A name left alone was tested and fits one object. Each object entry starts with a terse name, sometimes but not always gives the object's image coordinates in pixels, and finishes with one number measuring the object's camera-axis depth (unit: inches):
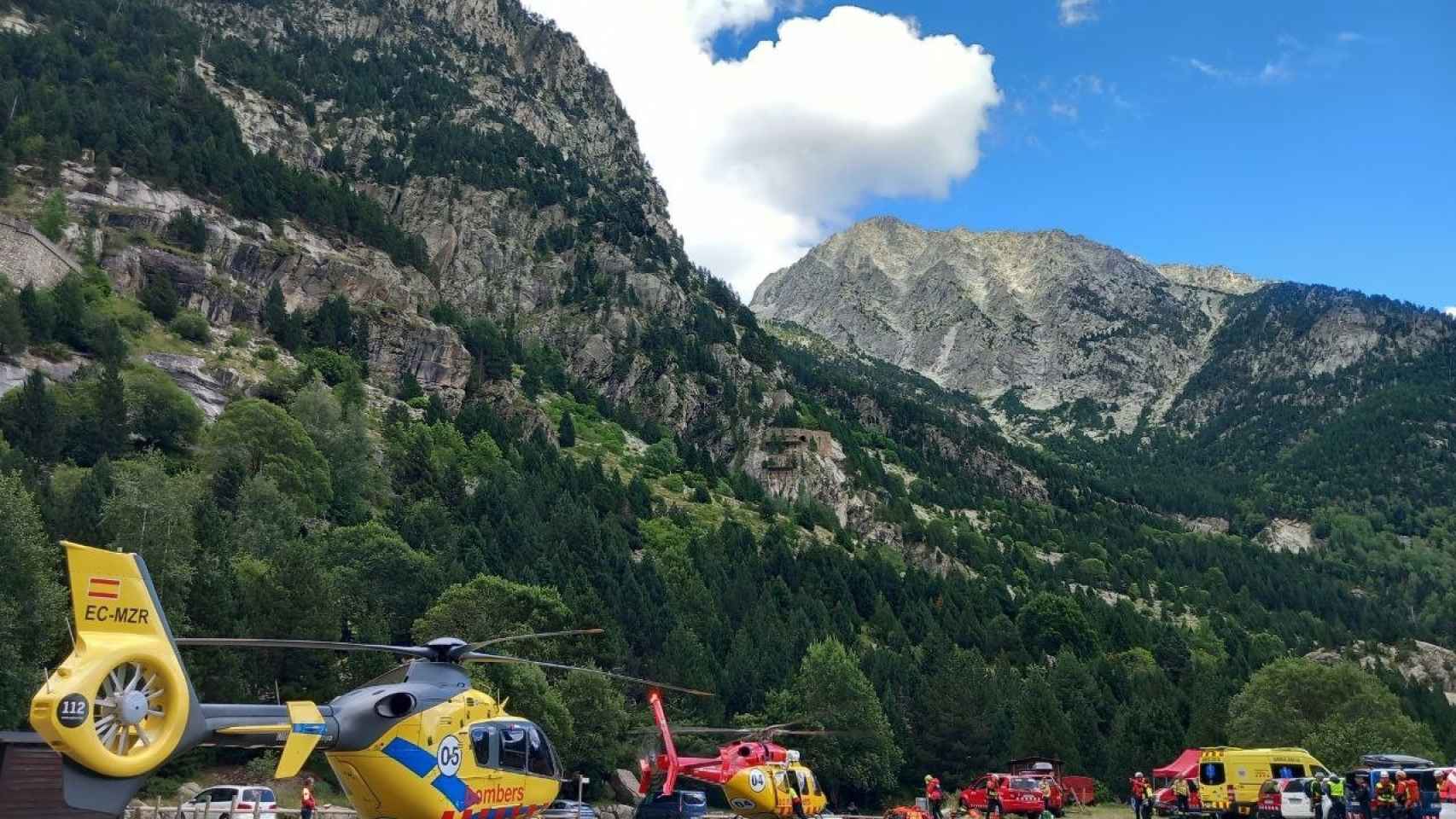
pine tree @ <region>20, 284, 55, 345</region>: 3053.6
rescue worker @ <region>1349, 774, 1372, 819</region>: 1116.5
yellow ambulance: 1359.5
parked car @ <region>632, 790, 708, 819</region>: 1206.3
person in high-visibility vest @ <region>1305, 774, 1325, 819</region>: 1196.5
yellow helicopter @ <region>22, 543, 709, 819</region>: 500.7
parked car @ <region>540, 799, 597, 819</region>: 981.8
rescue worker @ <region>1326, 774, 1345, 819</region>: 1135.6
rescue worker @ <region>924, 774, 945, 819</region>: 1374.3
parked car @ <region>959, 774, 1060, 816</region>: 1637.6
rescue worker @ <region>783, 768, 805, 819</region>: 1219.9
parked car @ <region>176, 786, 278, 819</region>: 986.7
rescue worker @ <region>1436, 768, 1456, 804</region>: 1041.5
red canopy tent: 2148.1
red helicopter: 1174.3
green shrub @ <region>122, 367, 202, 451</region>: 2928.2
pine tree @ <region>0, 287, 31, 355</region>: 2878.9
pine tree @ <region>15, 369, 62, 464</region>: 2536.9
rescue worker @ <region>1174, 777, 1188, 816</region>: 1520.7
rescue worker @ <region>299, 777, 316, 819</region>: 1009.5
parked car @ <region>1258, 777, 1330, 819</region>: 1253.1
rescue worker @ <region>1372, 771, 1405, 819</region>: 1076.5
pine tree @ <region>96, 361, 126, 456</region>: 2733.8
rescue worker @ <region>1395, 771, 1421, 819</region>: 1064.2
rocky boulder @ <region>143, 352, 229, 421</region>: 3312.0
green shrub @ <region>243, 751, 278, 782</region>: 1448.1
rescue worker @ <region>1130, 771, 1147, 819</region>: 1430.9
